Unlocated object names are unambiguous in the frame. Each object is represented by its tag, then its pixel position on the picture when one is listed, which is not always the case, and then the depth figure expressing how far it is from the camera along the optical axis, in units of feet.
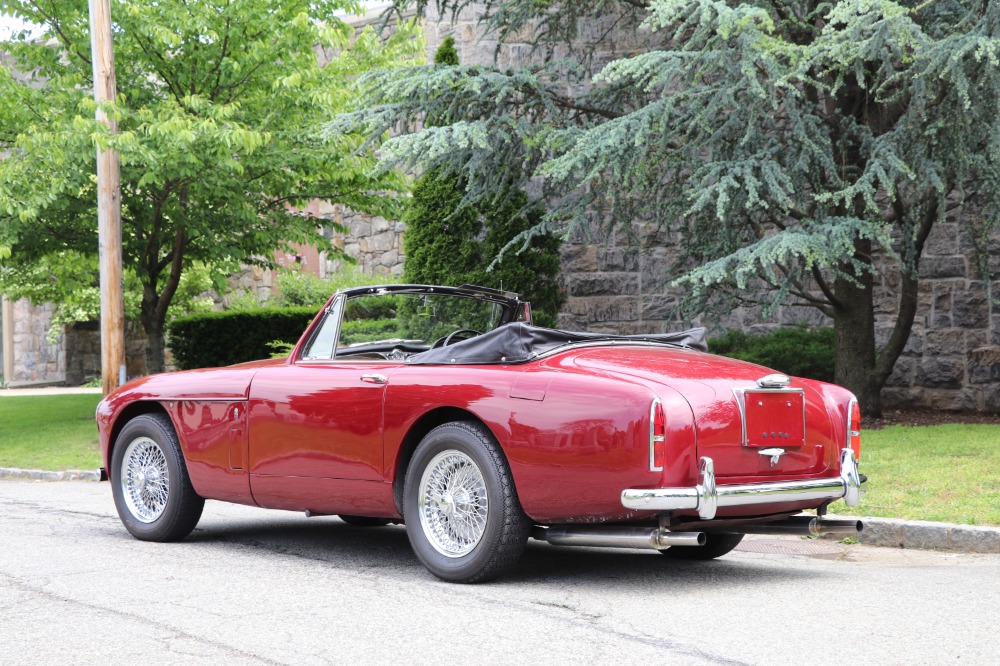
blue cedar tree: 33.73
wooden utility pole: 44.19
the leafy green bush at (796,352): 45.83
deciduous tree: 47.24
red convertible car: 17.22
